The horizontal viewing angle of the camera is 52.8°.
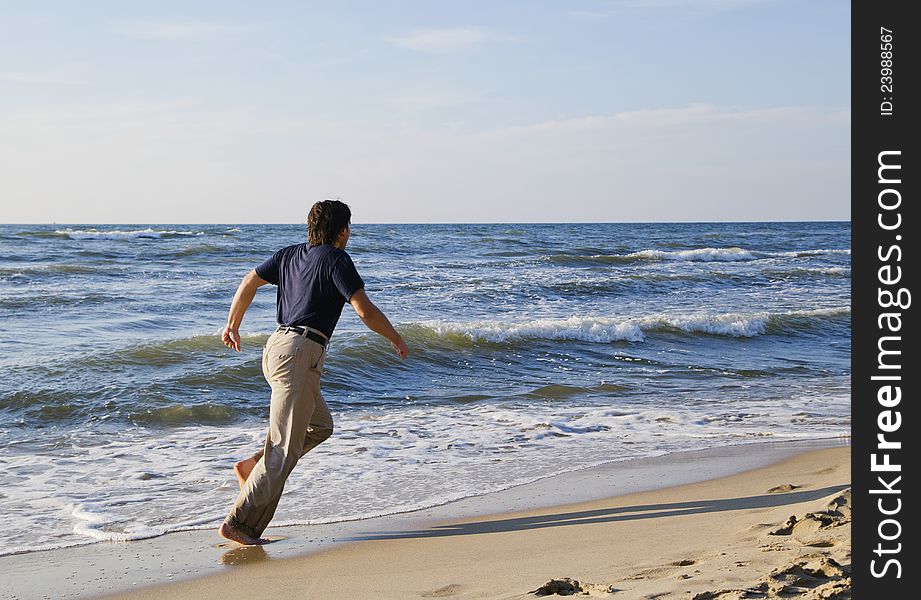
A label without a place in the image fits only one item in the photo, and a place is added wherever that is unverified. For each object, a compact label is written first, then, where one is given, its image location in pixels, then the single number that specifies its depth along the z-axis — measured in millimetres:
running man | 4414
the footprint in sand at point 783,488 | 5546
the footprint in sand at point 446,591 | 3780
